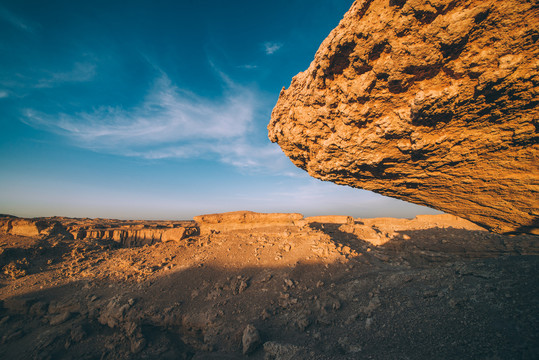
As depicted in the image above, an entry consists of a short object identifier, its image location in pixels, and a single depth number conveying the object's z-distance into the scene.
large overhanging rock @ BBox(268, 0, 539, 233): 2.25
